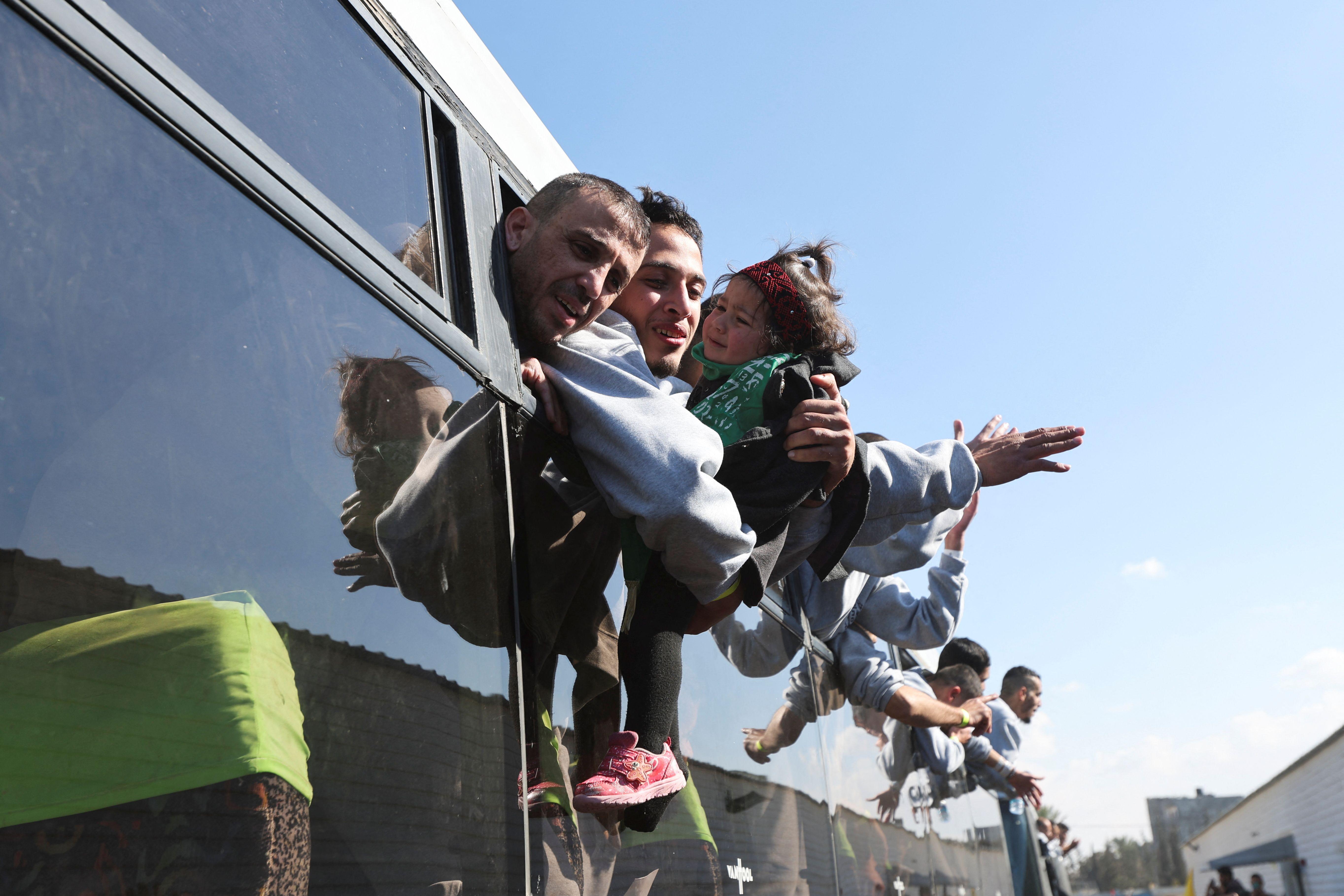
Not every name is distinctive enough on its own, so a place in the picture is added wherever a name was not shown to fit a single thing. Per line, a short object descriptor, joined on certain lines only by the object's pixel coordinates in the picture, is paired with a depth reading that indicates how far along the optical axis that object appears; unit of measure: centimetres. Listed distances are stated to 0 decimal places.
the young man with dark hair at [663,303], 246
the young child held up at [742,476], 160
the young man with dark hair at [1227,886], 2067
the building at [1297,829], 2538
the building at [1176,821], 6781
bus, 80
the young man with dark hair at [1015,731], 849
